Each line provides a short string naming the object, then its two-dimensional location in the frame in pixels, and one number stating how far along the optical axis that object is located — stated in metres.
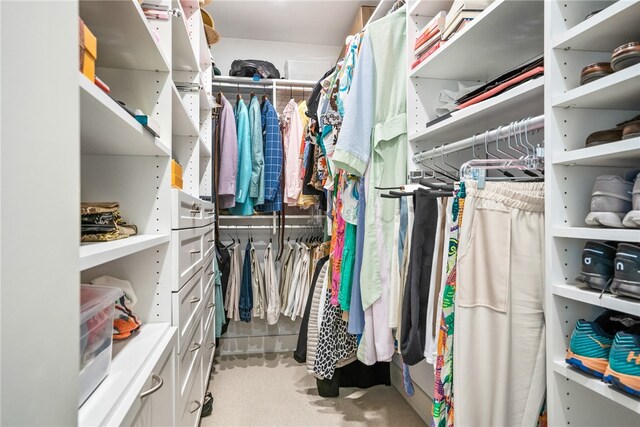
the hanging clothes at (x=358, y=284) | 1.45
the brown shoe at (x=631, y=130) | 0.65
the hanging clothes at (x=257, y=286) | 2.62
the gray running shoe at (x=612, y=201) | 0.69
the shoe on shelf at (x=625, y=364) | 0.61
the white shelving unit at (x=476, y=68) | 1.01
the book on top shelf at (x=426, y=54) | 1.29
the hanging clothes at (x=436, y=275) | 1.06
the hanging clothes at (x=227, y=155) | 2.37
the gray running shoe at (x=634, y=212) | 0.63
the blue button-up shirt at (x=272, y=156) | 2.51
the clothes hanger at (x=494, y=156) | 1.05
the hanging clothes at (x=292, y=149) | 2.54
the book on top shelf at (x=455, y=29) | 1.16
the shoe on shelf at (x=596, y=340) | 0.69
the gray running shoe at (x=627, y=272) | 0.63
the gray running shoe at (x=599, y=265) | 0.71
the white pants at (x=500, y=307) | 0.85
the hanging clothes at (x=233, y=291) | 2.57
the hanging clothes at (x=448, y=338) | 0.92
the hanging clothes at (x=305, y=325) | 2.07
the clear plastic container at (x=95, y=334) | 0.65
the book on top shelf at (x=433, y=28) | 1.28
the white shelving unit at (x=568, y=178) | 0.78
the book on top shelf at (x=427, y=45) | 1.28
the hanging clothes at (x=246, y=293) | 2.59
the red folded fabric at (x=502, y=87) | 0.88
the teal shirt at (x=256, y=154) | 2.48
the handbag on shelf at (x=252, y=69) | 2.62
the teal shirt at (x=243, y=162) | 2.45
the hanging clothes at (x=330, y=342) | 1.82
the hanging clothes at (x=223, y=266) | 2.53
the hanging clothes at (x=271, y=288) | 2.59
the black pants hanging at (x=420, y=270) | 1.11
